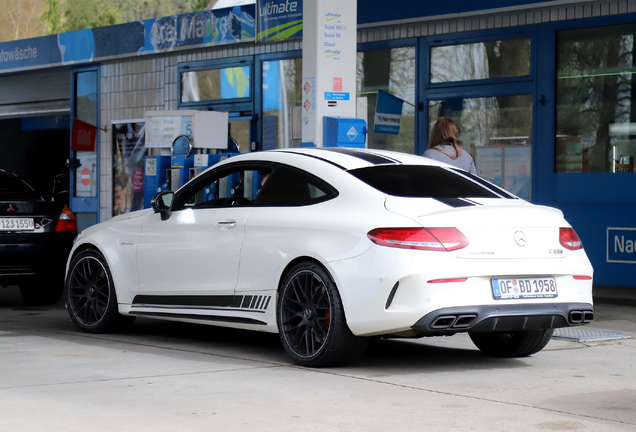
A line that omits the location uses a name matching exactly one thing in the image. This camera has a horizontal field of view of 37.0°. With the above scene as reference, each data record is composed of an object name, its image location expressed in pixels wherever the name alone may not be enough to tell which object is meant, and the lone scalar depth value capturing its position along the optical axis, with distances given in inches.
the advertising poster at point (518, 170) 523.8
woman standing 371.9
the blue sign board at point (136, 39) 669.3
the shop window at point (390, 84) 579.5
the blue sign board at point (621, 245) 480.4
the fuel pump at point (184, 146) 501.0
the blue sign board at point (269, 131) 649.0
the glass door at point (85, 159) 792.9
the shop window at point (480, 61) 528.4
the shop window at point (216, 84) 671.8
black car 390.9
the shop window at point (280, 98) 642.2
